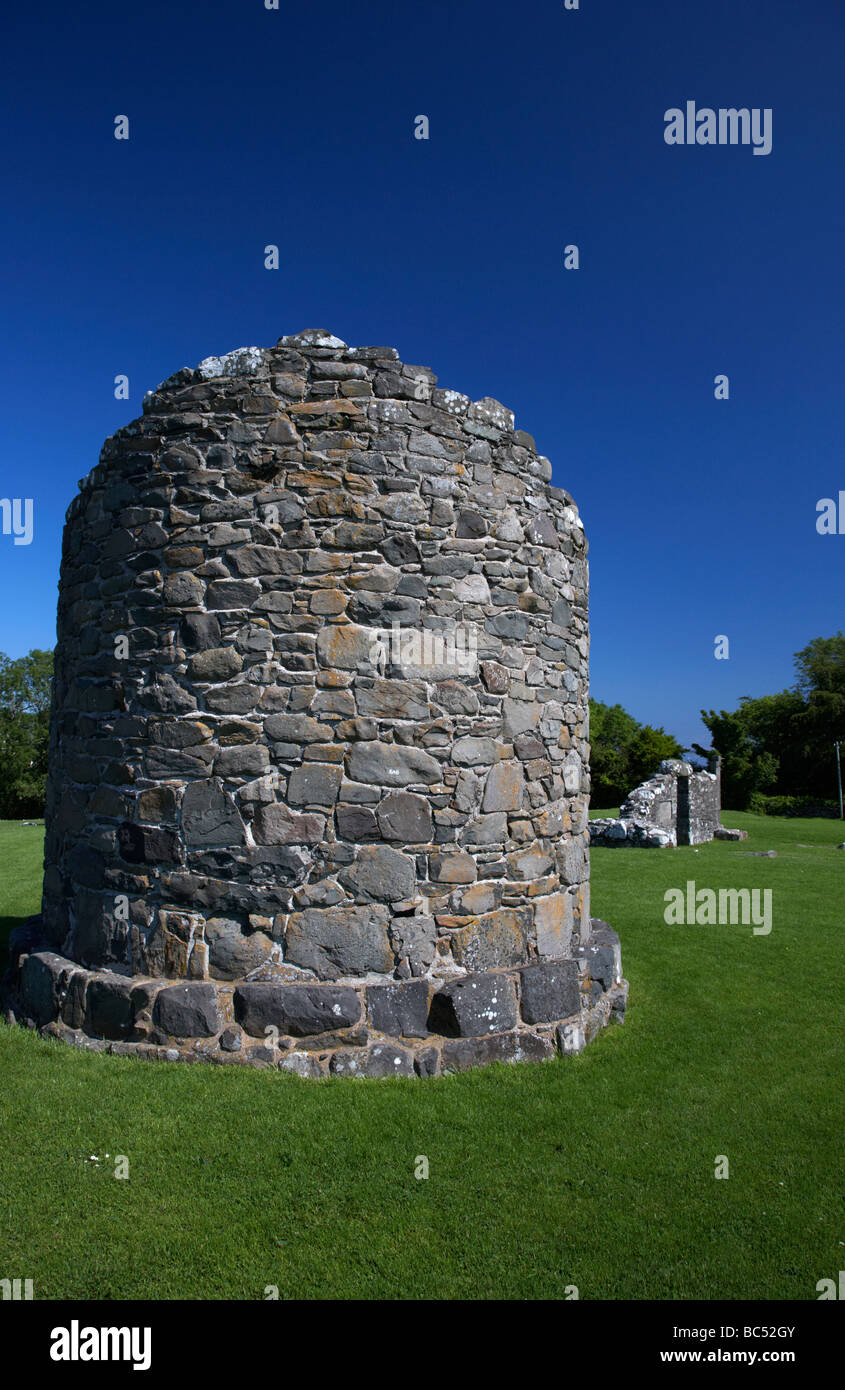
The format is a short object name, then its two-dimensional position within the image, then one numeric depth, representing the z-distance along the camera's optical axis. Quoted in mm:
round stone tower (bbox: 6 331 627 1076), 4969
